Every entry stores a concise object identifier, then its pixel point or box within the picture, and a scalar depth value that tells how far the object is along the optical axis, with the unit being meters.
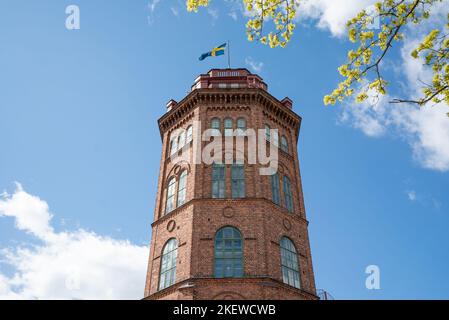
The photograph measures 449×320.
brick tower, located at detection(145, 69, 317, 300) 19.06
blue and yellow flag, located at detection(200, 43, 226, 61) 26.86
